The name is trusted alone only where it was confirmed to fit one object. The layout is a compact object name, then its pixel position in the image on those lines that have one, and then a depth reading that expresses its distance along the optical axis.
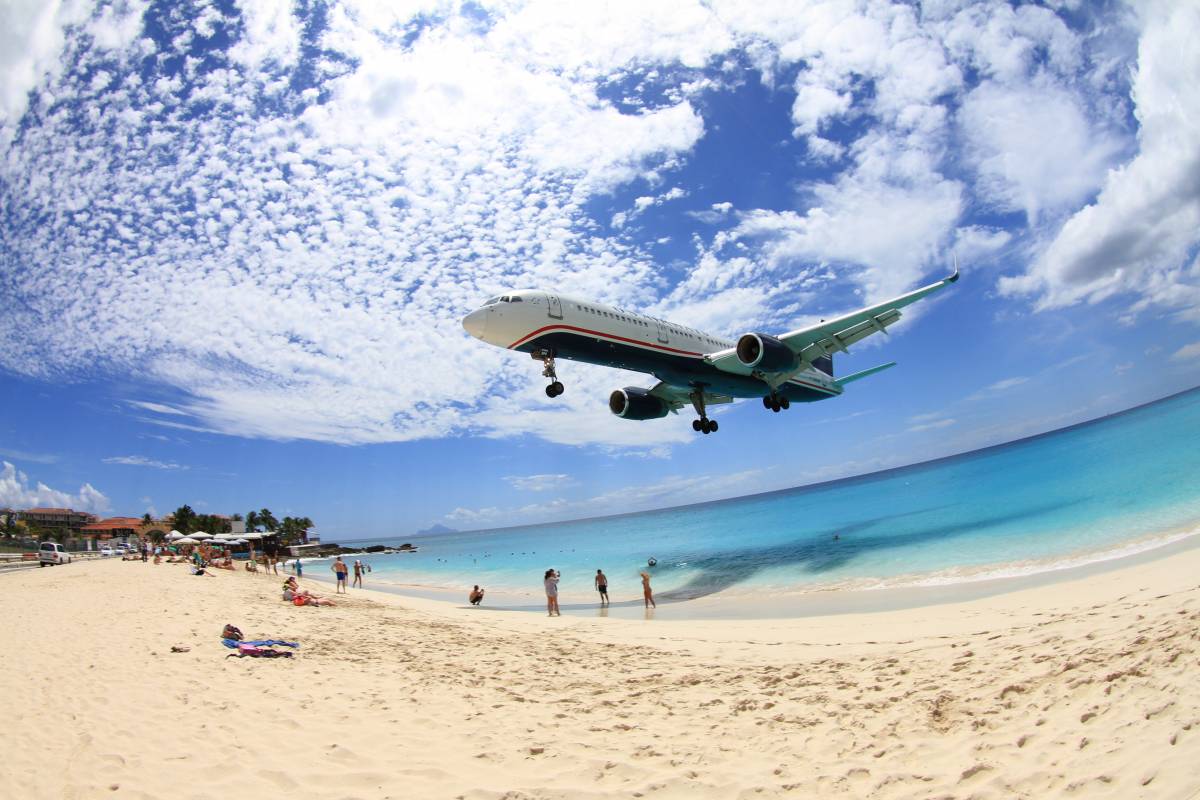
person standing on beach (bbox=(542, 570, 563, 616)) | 20.42
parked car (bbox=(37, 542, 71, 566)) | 40.56
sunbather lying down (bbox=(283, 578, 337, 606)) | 18.52
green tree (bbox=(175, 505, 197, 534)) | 95.00
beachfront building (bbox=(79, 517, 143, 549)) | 98.31
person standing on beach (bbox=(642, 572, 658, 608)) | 21.01
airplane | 18.56
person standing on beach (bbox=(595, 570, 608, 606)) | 22.81
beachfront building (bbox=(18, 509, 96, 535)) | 108.69
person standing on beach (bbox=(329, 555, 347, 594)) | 27.42
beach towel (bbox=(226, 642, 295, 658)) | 9.17
